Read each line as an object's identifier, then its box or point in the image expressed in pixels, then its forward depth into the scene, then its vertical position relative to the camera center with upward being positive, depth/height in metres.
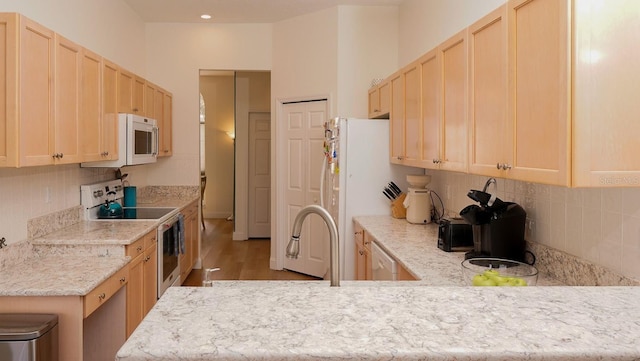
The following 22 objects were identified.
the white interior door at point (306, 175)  5.56 -0.04
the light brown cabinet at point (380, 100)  4.43 +0.70
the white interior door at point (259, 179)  8.14 -0.12
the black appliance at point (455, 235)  2.97 -0.39
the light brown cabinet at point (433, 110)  2.70 +0.42
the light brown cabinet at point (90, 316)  2.39 -0.81
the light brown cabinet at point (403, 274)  2.67 -0.58
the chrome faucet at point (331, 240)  1.53 -0.23
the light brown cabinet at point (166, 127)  5.43 +0.51
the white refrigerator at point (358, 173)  4.25 -0.01
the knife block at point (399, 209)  4.25 -0.32
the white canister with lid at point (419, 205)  3.97 -0.27
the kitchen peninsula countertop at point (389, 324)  0.98 -0.35
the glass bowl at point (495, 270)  1.99 -0.42
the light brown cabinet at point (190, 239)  5.24 -0.79
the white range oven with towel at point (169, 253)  4.09 -0.73
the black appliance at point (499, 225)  2.54 -0.28
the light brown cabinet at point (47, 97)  2.52 +0.43
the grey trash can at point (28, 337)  2.14 -0.75
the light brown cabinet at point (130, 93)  4.14 +0.72
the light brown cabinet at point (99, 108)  3.37 +0.47
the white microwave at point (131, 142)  3.97 +0.26
